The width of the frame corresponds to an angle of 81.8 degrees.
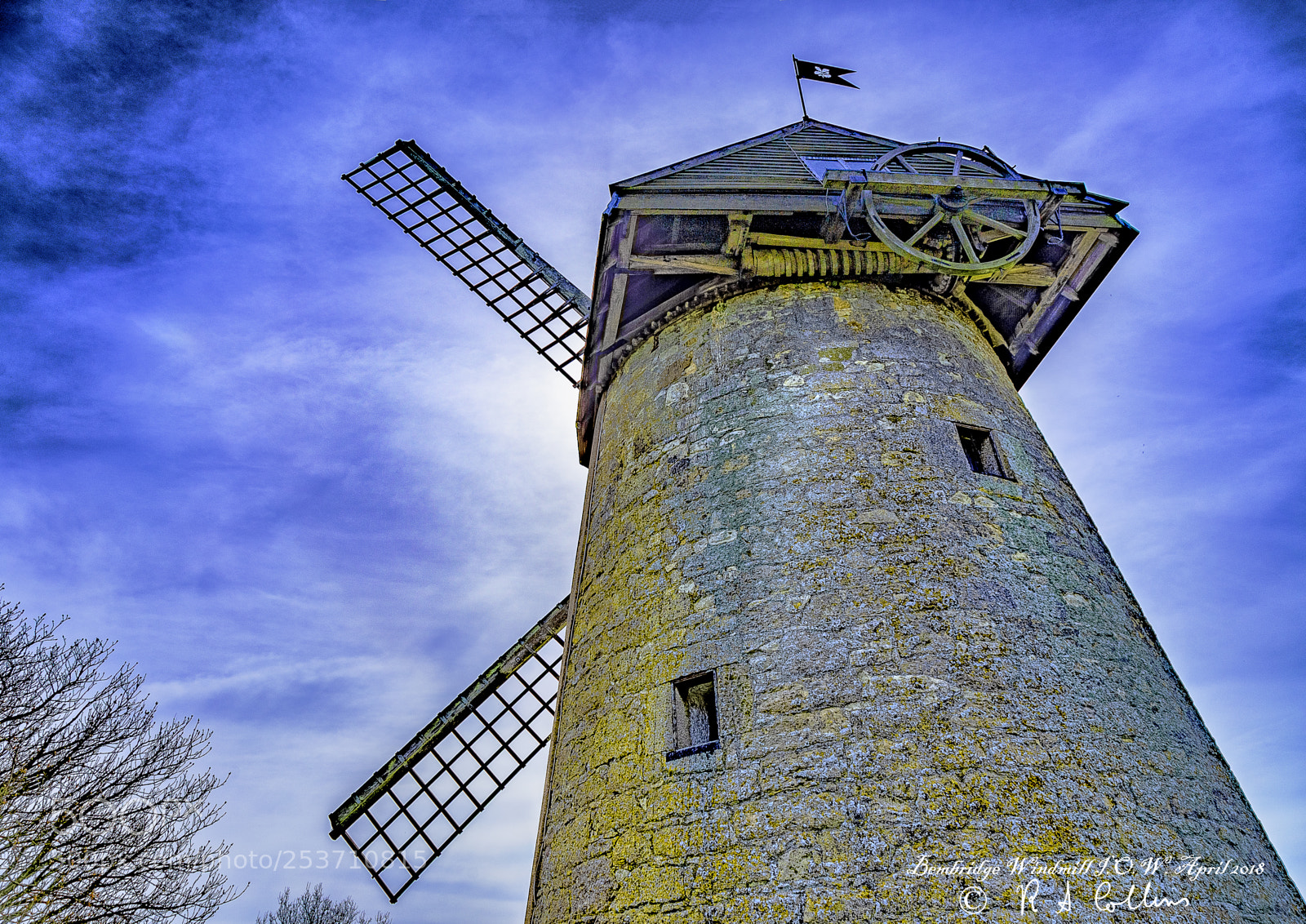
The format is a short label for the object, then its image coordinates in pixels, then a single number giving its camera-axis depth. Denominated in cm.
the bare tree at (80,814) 675
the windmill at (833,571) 333
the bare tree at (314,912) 2062
